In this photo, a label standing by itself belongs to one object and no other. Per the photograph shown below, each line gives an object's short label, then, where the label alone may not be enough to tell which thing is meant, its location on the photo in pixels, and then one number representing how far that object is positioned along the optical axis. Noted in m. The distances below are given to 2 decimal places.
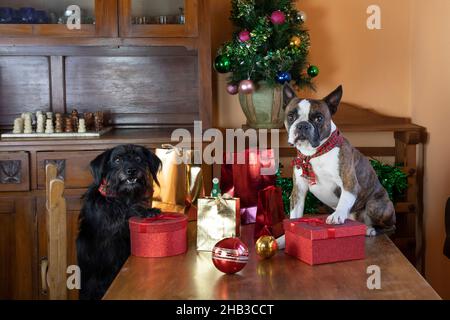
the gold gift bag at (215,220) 1.72
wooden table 1.38
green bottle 1.76
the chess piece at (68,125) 3.08
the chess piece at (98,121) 3.15
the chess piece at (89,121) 3.17
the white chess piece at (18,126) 3.04
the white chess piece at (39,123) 3.06
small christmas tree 2.89
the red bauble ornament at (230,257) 1.49
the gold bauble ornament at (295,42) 2.93
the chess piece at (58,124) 3.08
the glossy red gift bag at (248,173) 1.96
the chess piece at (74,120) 3.12
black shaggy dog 1.92
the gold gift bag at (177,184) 2.12
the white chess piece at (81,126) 3.05
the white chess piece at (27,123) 3.05
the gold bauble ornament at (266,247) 1.61
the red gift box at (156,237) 1.65
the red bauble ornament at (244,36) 2.88
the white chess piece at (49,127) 3.05
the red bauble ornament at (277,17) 2.88
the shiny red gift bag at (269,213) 1.79
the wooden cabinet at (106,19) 2.93
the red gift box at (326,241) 1.58
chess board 2.98
